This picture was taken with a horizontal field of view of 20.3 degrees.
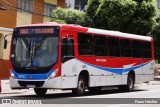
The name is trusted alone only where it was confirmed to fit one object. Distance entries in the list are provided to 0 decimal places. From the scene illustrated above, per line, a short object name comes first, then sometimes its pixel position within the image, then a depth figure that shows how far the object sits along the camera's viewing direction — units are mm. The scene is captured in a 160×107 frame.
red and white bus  19047
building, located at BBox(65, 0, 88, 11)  69712
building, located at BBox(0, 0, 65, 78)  33500
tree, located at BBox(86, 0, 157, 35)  34594
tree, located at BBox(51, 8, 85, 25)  36094
